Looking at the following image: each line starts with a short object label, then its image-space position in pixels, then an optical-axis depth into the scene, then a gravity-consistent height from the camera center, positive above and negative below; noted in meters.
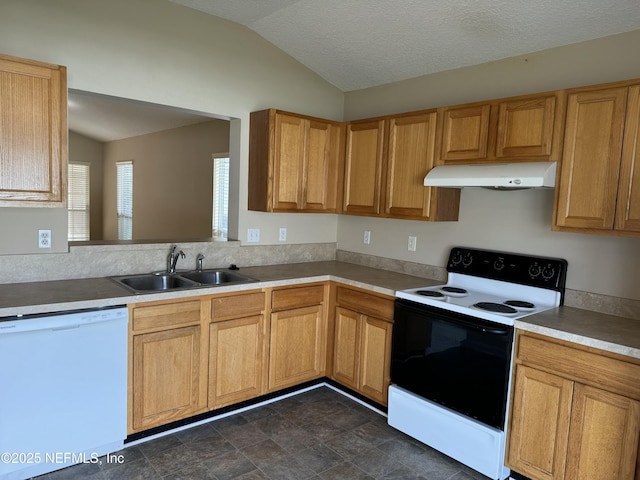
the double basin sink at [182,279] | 2.89 -0.53
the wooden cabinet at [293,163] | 3.29 +0.35
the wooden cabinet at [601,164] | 2.13 +0.30
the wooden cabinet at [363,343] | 3.01 -0.94
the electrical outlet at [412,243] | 3.48 -0.24
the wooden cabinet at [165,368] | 2.49 -0.98
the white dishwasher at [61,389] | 2.09 -0.97
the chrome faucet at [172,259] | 3.08 -0.40
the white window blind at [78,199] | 8.55 -0.05
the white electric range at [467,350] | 2.35 -0.77
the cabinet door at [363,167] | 3.35 +0.34
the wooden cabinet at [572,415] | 1.96 -0.91
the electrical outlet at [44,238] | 2.61 -0.26
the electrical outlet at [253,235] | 3.56 -0.24
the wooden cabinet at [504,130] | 2.40 +0.52
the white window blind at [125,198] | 7.69 +0.01
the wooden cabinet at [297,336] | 3.13 -0.94
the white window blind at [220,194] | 5.46 +0.12
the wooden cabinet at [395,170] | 3.02 +0.31
